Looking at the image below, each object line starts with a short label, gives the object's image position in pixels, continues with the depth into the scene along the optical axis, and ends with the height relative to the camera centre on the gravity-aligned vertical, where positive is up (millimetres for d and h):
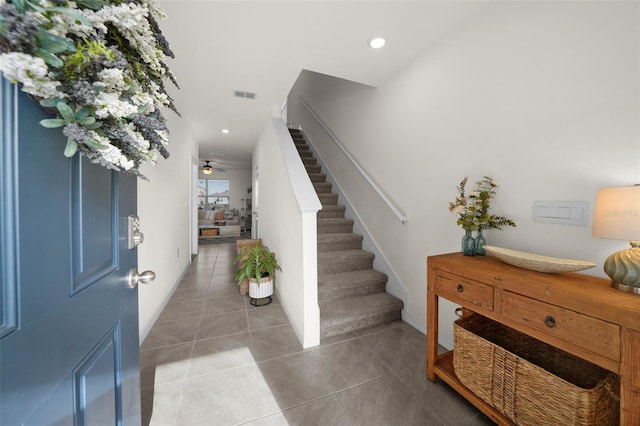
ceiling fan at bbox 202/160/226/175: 7438 +1247
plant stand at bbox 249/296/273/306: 2731 -1073
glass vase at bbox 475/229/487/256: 1532 -217
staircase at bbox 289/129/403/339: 2174 -760
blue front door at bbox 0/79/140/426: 406 -163
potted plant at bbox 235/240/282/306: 2588 -698
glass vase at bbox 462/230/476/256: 1552 -226
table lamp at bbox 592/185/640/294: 873 -62
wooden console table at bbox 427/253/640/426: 811 -430
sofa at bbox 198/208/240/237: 7879 -445
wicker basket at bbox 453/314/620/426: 980 -821
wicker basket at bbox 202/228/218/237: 7574 -736
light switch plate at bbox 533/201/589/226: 1205 -7
